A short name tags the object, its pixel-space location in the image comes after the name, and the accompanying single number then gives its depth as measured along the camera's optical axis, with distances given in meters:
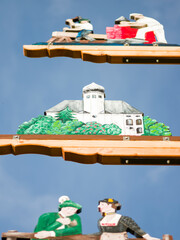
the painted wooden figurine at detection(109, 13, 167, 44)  7.57
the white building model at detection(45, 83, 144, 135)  5.98
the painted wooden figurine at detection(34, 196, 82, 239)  4.75
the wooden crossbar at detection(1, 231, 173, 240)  4.67
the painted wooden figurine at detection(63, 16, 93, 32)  7.82
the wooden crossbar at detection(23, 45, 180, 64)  6.96
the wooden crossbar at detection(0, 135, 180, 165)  5.43
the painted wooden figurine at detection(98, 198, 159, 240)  4.72
